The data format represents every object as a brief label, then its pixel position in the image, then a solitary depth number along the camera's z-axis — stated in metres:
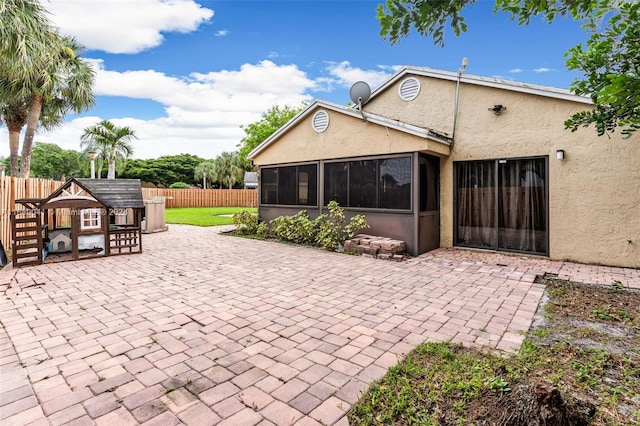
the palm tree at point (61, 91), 13.59
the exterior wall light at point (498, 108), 7.80
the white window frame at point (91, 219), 7.41
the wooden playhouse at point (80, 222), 6.57
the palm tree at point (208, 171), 40.12
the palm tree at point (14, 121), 14.94
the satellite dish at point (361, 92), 9.77
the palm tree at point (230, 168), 39.94
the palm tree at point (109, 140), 24.09
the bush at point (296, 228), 9.33
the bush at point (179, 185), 41.03
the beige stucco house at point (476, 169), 6.71
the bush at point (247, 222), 11.49
